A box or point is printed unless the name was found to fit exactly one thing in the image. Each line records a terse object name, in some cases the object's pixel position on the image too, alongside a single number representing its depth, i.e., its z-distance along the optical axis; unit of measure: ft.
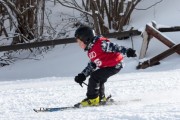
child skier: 35.83
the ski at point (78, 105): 35.19
